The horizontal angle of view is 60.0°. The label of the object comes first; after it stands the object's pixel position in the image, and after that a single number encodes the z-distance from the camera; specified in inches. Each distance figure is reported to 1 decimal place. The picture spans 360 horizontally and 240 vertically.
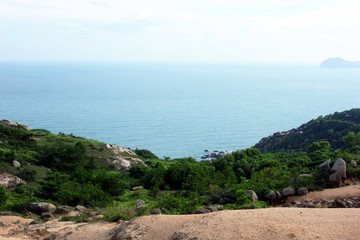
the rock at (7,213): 640.0
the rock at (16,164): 1191.6
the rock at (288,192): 741.3
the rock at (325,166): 830.8
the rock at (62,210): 697.0
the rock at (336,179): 773.3
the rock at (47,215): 669.3
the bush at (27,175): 1113.4
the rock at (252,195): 700.2
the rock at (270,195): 732.7
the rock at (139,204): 716.3
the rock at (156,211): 574.6
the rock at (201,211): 564.9
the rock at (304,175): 831.2
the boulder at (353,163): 824.4
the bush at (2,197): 741.6
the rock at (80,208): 718.6
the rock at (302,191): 741.3
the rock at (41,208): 695.7
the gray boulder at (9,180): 1024.9
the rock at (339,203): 592.9
